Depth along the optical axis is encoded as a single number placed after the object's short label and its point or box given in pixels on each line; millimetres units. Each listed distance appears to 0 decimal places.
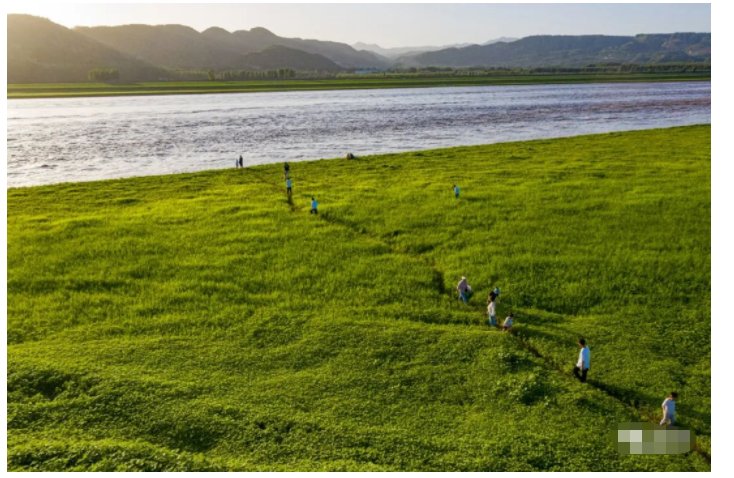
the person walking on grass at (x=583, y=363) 19880
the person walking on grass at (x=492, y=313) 24073
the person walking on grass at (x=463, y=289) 26469
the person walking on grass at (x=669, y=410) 17516
